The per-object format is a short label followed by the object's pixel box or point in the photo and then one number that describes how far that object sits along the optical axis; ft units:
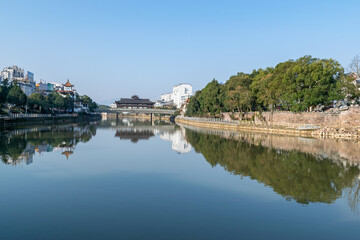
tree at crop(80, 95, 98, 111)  380.23
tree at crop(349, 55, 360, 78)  141.59
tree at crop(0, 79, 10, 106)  165.99
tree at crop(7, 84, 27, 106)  177.99
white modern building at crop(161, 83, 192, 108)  546.46
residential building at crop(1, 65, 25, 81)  395.75
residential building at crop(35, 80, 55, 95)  406.48
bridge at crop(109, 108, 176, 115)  358.23
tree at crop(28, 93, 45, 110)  218.22
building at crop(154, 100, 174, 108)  560.37
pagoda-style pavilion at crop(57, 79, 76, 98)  352.67
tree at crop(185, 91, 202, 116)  295.28
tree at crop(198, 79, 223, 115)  229.25
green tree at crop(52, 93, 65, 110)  264.93
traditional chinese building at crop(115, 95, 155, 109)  433.52
